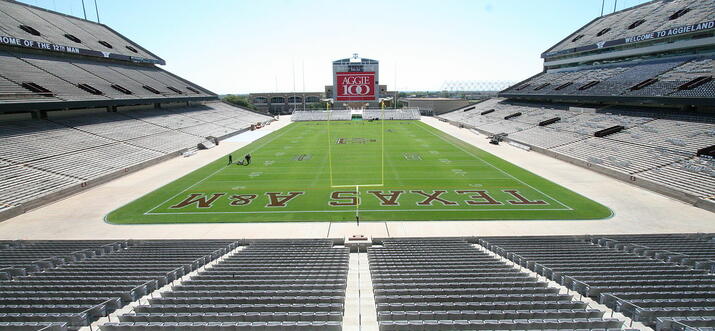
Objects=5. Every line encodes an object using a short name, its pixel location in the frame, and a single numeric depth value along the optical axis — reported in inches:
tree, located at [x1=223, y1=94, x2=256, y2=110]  3750.5
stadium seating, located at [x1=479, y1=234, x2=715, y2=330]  247.3
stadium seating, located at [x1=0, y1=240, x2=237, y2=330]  265.9
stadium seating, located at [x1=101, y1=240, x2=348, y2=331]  245.6
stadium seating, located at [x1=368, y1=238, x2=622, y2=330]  231.9
